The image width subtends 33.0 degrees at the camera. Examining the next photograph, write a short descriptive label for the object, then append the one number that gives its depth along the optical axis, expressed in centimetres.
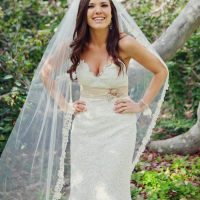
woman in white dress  256
